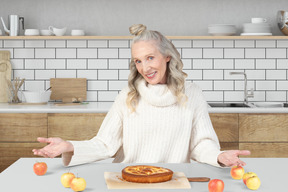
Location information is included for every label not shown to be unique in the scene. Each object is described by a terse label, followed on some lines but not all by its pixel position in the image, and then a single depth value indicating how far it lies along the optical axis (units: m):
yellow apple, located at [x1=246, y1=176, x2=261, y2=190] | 1.67
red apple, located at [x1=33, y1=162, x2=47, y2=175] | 1.86
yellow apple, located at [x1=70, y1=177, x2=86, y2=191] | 1.62
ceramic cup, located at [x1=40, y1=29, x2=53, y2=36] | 4.24
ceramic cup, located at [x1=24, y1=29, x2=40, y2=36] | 4.22
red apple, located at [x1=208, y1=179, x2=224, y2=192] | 1.59
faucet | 4.36
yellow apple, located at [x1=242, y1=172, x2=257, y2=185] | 1.72
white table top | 1.71
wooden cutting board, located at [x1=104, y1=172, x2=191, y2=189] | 1.68
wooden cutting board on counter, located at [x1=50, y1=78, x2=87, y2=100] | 4.43
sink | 4.37
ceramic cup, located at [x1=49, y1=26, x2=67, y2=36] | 4.22
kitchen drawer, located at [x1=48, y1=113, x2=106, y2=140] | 3.85
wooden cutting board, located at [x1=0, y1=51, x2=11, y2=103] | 4.41
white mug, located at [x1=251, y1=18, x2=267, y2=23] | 4.21
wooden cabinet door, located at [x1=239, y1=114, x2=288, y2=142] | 3.82
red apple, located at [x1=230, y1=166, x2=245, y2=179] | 1.81
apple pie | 1.71
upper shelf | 4.16
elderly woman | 2.37
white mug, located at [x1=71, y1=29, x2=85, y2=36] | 4.24
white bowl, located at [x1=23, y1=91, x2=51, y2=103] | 4.16
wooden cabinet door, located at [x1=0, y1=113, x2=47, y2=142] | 3.84
